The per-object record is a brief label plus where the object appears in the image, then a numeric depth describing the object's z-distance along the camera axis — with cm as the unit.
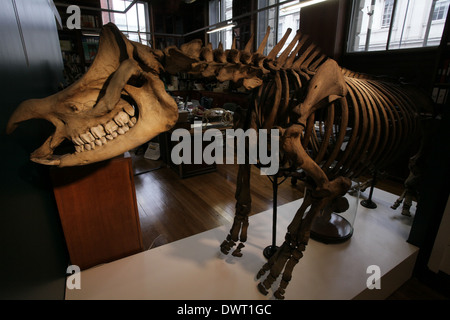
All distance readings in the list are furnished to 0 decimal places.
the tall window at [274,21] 588
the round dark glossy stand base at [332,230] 232
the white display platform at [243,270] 179
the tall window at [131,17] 864
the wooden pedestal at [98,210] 182
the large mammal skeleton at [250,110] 99
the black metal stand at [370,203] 294
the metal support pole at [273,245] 207
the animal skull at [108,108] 98
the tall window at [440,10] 340
